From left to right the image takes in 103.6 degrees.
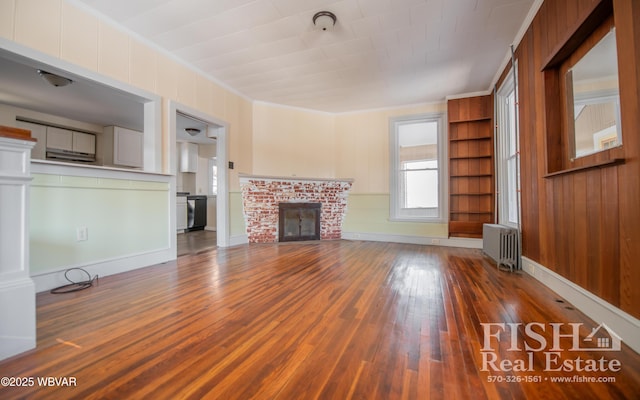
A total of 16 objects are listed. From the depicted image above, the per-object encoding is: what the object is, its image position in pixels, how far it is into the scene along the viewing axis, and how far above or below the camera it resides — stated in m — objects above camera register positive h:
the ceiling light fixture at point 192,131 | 5.45 +1.63
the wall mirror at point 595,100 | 1.57 +0.71
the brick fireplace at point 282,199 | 4.70 +0.10
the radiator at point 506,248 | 2.95 -0.55
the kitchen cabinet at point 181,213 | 6.16 -0.20
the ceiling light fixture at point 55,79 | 2.89 +1.50
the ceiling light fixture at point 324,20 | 2.59 +1.92
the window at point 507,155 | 3.55 +0.70
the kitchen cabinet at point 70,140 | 5.08 +1.40
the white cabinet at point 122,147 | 5.64 +1.35
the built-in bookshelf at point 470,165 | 4.27 +0.65
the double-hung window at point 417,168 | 4.79 +0.69
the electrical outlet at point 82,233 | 2.43 -0.27
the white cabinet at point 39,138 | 4.86 +1.35
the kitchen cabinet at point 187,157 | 6.67 +1.29
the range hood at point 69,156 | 5.12 +1.08
